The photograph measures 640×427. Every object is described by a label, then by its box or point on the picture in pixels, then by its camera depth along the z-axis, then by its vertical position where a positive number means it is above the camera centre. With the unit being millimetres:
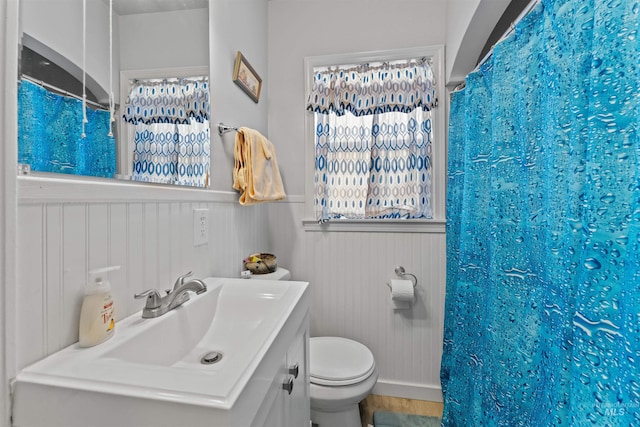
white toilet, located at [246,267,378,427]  1268 -810
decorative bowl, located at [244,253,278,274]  1452 -292
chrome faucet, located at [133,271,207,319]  732 -248
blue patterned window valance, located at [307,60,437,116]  1684 +763
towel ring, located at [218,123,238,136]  1258 +379
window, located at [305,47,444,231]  1697 +451
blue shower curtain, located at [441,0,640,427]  512 -33
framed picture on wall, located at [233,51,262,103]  1401 +731
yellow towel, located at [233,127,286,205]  1348 +212
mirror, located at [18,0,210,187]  549 +336
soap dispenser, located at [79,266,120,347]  582 -226
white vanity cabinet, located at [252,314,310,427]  626 -490
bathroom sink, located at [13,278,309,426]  415 -290
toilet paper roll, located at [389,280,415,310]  1601 -474
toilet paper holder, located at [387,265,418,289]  1710 -401
